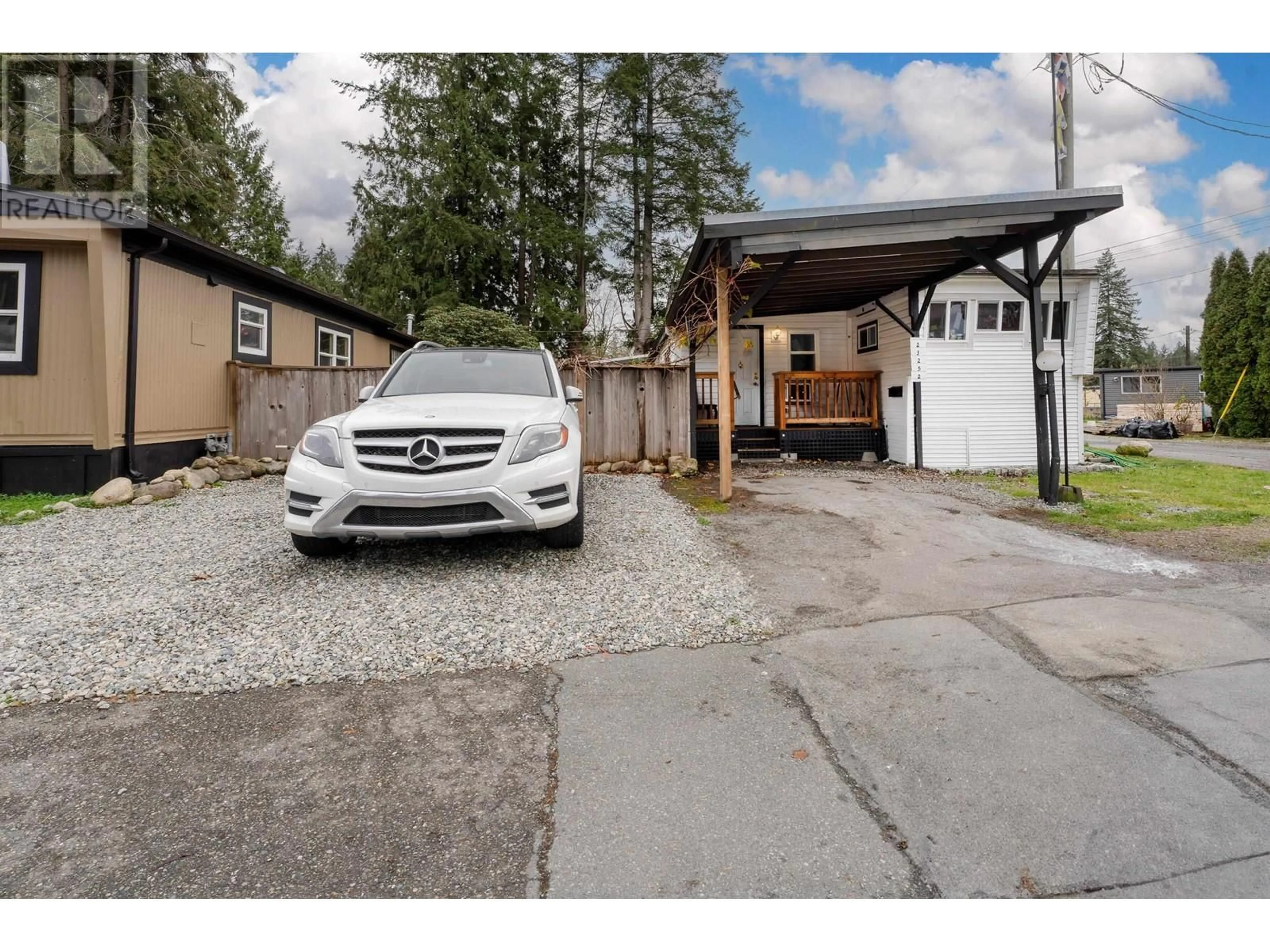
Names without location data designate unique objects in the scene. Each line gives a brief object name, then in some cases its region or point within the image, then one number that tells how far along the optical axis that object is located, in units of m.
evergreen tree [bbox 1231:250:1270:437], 20.83
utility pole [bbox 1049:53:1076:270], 13.11
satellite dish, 7.63
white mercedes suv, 4.14
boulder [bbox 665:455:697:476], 9.89
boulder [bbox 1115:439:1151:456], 14.70
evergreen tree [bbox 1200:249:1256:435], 21.86
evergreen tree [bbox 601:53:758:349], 20.05
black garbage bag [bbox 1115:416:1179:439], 23.56
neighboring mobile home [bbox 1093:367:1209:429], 25.91
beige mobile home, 7.62
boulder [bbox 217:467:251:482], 9.15
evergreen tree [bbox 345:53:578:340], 19.80
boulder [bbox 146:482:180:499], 7.70
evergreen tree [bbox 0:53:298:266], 14.31
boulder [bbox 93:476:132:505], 7.23
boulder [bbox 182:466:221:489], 8.35
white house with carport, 7.69
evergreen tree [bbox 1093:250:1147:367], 47.31
